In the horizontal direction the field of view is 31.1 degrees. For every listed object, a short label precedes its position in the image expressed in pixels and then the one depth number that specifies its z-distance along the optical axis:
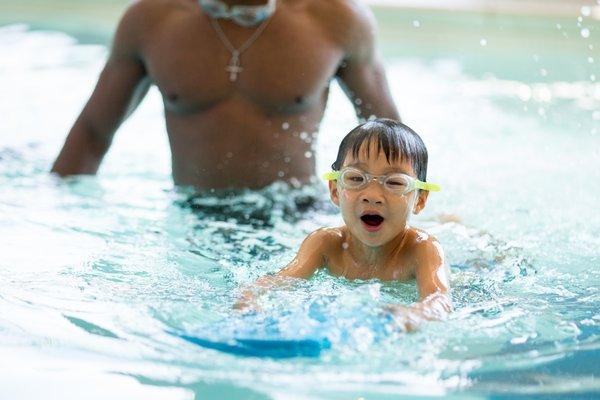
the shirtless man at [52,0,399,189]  3.64
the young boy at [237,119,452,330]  2.67
